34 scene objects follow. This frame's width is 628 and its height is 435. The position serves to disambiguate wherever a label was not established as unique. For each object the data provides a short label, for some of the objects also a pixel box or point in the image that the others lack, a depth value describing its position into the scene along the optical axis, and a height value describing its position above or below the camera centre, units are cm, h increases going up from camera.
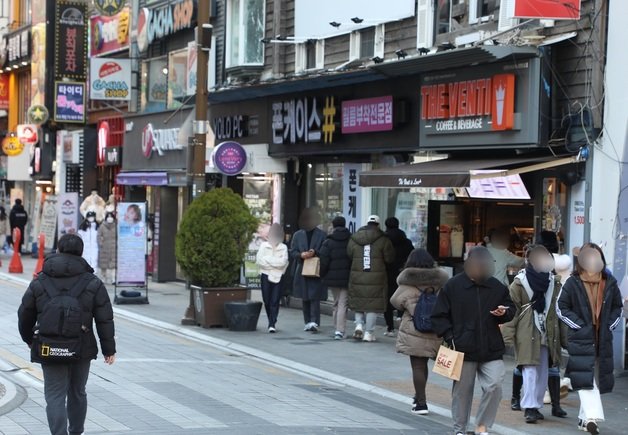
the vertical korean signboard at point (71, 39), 3581 +398
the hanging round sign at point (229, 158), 2127 +23
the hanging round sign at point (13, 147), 4112 +62
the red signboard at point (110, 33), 3222 +394
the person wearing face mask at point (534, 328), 1116 -147
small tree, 1791 -109
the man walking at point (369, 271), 1680 -143
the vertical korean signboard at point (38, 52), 3962 +399
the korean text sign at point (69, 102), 3519 +198
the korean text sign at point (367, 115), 1897 +101
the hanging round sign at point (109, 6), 3127 +442
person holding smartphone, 984 -126
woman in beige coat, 1127 -136
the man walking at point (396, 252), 1788 -123
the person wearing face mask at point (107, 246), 2614 -183
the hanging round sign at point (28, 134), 3934 +106
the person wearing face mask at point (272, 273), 1802 -161
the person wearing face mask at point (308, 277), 1788 -166
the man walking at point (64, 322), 847 -118
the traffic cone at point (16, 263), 2867 -250
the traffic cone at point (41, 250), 2659 -199
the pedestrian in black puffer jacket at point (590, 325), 1048 -134
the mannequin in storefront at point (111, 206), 2685 -96
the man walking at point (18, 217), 3416 -159
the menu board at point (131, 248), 2275 -163
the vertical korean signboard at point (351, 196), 2053 -41
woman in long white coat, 2598 -162
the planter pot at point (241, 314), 1786 -225
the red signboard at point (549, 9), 1440 +215
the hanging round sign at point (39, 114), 3728 +166
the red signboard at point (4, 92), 4619 +289
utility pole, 1891 +89
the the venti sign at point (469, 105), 1581 +105
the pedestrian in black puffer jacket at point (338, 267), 1728 -143
